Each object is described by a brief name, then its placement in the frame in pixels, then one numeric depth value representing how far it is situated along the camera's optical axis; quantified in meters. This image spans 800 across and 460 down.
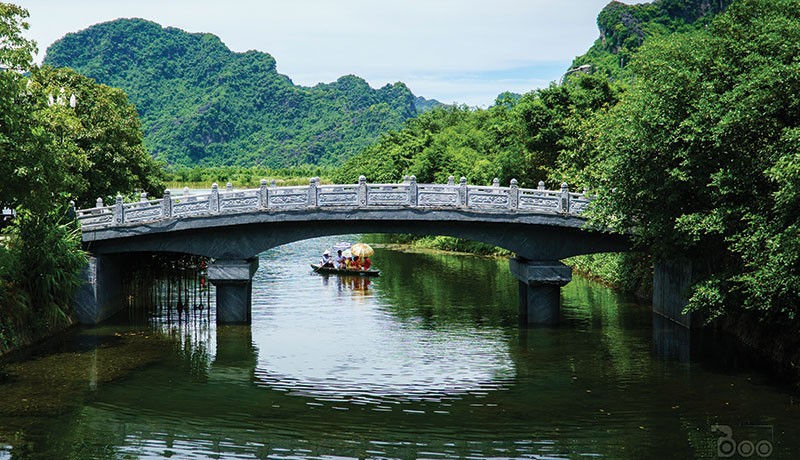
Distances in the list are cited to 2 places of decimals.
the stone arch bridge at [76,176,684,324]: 33.22
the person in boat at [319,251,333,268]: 53.50
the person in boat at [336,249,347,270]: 52.28
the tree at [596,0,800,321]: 23.55
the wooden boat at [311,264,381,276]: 50.75
